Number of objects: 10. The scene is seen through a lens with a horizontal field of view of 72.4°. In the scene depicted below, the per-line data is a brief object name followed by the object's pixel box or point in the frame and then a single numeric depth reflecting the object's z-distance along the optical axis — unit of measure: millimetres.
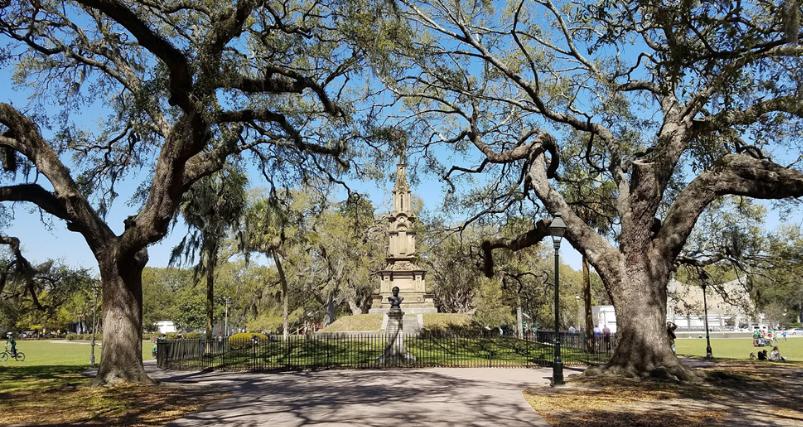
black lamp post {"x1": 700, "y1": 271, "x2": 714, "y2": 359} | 23628
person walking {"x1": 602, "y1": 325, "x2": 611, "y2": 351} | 23156
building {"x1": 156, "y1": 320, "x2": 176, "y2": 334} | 92988
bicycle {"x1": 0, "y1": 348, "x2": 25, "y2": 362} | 30956
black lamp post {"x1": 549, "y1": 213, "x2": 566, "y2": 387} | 13680
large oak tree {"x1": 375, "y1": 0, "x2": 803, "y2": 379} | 8938
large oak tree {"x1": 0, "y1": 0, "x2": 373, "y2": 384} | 12656
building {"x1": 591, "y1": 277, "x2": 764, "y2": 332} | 67688
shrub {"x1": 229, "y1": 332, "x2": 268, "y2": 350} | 25395
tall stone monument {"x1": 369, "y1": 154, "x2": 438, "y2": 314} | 37656
